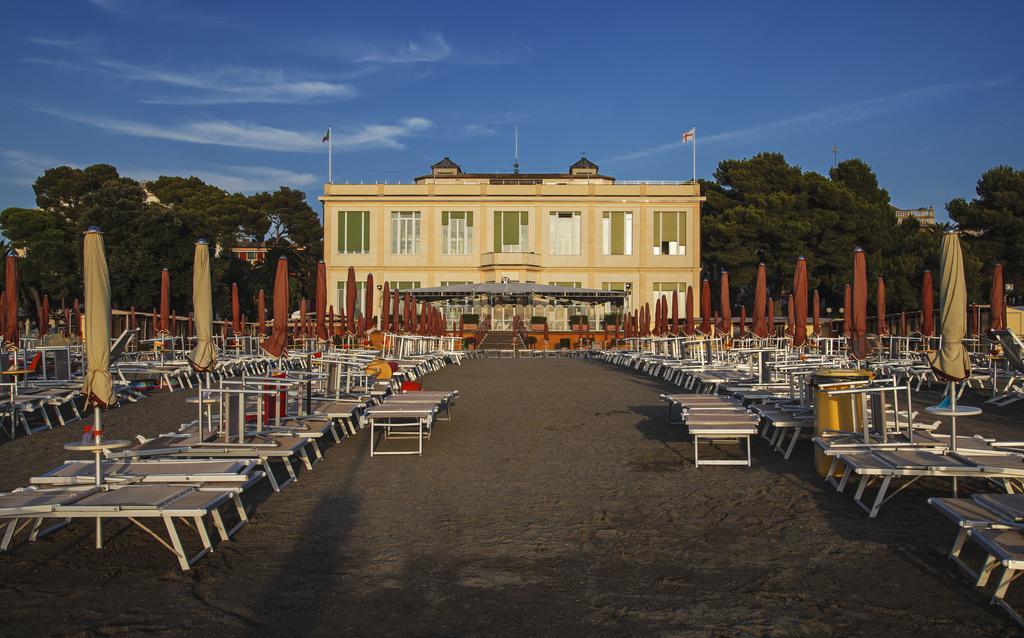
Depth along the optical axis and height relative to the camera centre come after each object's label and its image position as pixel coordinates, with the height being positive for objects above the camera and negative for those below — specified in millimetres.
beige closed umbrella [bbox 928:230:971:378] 6879 -36
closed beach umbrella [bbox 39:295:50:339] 20656 +31
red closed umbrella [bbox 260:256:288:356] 10586 -18
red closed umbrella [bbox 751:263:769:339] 16188 +263
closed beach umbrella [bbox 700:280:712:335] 22545 +243
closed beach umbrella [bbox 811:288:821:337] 23547 -32
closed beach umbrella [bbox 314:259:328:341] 15197 +310
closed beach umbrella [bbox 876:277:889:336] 21186 +412
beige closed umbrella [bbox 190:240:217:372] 8094 +92
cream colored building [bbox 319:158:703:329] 50906 +5045
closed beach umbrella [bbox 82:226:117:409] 5602 -25
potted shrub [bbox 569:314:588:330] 44078 -174
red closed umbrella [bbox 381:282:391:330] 24334 +283
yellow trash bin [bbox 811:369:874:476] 7898 -824
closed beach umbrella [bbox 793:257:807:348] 14727 +268
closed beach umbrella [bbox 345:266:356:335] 18361 +533
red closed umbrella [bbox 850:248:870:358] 11484 +126
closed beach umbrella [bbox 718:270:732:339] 21625 +374
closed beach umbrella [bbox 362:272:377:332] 20523 +233
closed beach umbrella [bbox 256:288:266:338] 23547 +212
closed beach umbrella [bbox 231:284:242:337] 24812 +220
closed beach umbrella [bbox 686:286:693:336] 29047 +304
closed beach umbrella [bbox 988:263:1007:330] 17652 +313
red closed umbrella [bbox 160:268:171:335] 17625 +325
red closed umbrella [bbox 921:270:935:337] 18094 +239
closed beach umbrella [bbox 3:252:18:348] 14133 +217
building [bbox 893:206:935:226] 90938 +10942
